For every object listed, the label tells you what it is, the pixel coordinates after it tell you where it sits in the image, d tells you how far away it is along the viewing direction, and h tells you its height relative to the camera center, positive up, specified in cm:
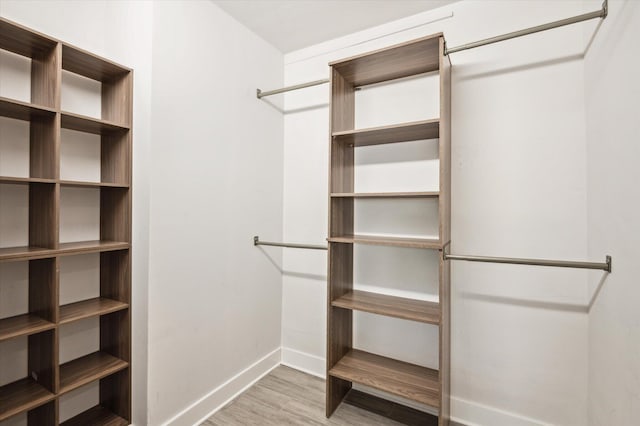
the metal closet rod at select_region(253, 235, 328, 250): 211 -23
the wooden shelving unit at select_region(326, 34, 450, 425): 163 -16
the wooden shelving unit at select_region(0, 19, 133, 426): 129 -16
